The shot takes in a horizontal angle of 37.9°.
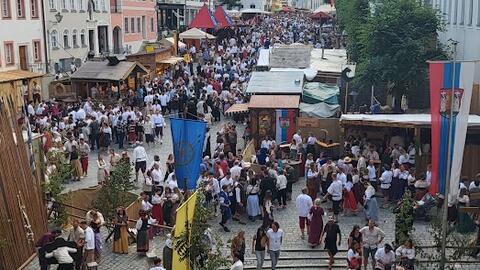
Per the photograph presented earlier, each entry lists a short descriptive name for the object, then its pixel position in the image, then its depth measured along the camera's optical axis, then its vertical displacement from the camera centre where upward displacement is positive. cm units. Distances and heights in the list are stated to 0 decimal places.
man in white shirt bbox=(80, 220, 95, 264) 1456 -509
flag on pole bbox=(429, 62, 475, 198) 1407 -235
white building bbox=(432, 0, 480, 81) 2732 -144
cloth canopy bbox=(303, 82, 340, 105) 2735 -394
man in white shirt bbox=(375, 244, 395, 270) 1348 -504
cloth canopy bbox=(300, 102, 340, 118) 2530 -421
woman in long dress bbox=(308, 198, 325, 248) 1591 -510
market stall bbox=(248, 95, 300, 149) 2497 -444
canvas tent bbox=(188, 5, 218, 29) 5162 -194
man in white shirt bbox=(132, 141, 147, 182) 2131 -496
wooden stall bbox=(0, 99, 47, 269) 1430 -438
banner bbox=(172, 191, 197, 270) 1165 -372
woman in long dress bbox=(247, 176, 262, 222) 1775 -516
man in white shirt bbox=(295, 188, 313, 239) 1642 -497
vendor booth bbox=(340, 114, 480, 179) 1973 -432
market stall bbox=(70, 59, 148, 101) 3192 -377
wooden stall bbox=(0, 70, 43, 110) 3234 -408
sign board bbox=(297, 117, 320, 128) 2458 -448
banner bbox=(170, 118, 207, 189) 1438 -307
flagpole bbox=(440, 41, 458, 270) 1375 -374
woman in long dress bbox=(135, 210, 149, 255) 1559 -528
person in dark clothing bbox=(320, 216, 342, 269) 1468 -509
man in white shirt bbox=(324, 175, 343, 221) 1772 -500
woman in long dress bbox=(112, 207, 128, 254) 1584 -534
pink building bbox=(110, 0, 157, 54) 5278 -237
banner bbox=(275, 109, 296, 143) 2492 -465
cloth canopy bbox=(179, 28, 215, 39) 5269 -302
